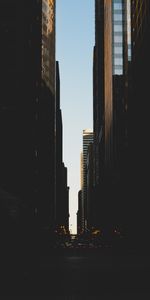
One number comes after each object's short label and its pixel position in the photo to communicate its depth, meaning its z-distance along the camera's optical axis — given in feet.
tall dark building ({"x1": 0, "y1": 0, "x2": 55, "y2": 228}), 164.08
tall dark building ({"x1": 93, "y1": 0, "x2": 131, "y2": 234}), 346.92
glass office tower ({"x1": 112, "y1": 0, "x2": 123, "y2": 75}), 358.03
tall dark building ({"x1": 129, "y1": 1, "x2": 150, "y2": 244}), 207.49
